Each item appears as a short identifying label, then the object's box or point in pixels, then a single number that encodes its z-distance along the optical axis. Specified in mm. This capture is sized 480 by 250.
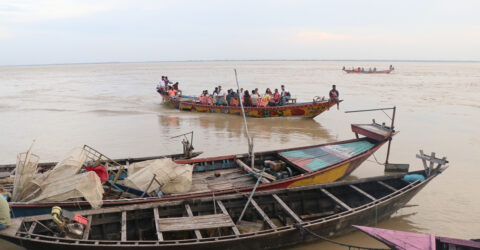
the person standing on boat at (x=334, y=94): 16906
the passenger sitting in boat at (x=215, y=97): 19006
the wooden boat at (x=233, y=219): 5082
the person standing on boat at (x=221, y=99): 18734
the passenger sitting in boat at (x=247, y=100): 18031
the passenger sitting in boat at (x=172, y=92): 22012
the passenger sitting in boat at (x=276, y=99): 17844
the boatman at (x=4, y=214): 4926
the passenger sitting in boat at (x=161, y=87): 23031
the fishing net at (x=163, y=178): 6598
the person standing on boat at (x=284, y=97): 17656
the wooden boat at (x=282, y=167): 6916
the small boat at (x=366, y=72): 58438
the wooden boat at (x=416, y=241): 4211
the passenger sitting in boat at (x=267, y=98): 17845
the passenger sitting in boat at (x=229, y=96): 18453
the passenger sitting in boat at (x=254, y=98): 17844
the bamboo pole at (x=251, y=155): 8044
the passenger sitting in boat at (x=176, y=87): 22816
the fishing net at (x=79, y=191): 5965
